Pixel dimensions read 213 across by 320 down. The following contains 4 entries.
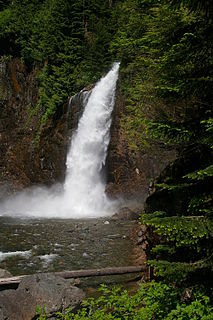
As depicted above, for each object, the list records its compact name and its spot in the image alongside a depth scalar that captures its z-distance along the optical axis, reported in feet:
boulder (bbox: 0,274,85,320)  15.81
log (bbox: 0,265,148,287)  22.26
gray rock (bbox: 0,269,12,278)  20.90
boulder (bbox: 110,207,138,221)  45.91
